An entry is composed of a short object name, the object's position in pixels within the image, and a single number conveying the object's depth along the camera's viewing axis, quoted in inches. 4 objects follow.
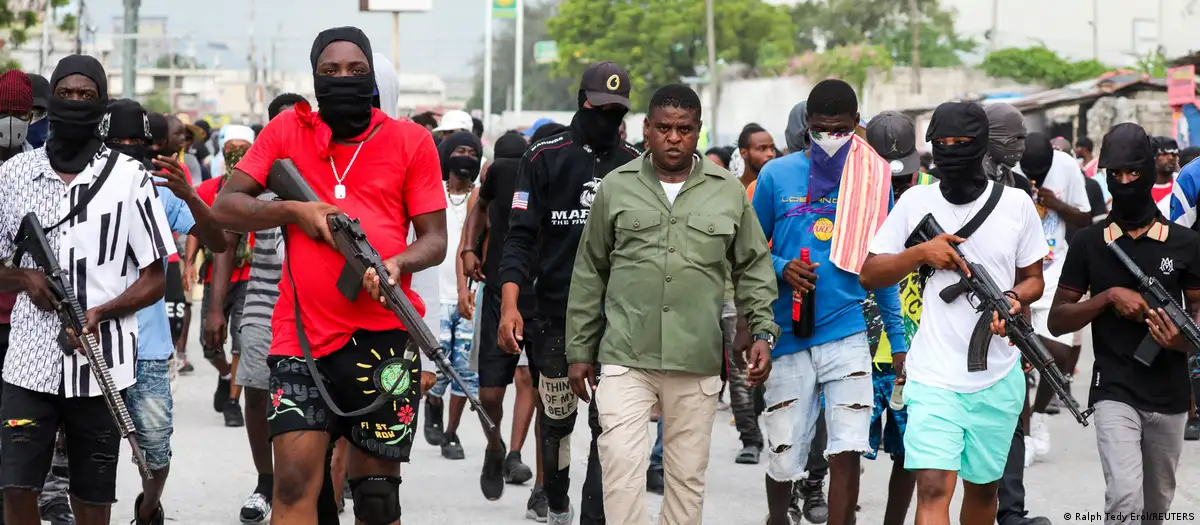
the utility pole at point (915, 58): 2605.8
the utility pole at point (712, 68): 2452.0
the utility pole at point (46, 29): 1245.7
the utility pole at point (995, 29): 3498.5
